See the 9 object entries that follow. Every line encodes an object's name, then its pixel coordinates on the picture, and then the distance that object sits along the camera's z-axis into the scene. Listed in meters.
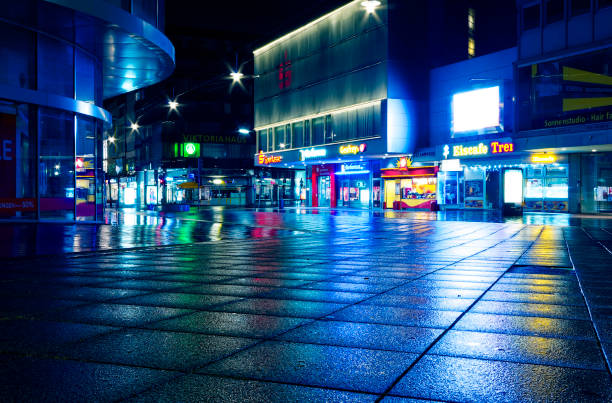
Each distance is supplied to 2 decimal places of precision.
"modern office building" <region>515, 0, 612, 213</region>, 30.20
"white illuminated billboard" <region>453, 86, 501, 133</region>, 37.94
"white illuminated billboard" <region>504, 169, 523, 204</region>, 32.06
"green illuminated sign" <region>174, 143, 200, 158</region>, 66.00
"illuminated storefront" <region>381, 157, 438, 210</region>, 43.59
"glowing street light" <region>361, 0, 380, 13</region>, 28.23
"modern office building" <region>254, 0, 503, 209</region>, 41.97
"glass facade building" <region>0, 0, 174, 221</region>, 16.61
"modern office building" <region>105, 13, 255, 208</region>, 66.31
